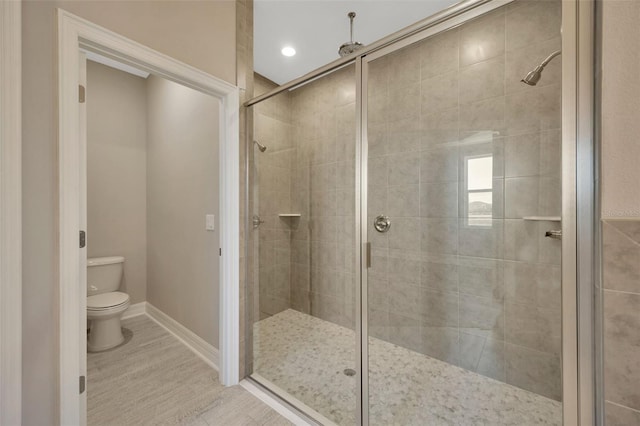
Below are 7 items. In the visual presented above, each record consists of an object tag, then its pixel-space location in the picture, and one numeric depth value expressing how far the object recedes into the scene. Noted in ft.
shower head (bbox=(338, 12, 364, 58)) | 6.63
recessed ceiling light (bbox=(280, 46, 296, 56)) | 7.82
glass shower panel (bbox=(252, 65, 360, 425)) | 6.03
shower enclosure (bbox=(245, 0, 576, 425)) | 4.57
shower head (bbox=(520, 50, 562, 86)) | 3.98
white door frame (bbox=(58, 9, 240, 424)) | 3.76
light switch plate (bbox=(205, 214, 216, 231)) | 6.56
